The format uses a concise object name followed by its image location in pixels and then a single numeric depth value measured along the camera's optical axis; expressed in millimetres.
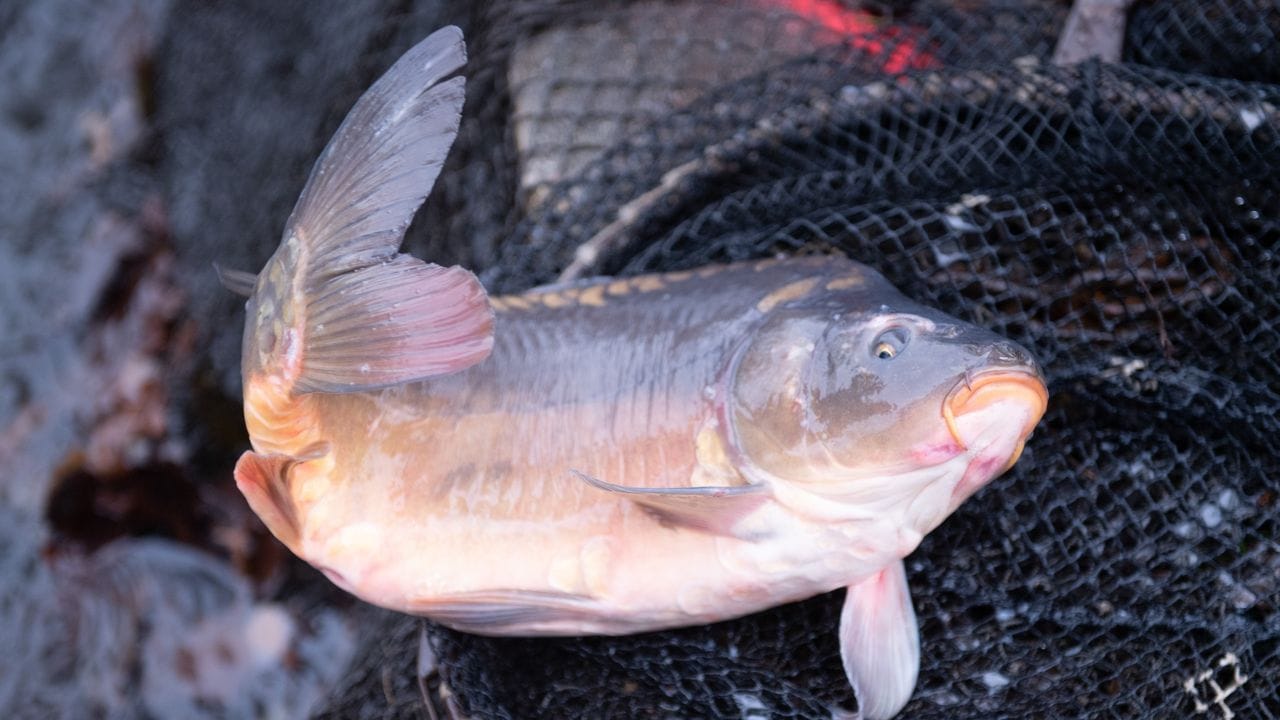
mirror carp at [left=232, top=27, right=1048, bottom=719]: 1219
